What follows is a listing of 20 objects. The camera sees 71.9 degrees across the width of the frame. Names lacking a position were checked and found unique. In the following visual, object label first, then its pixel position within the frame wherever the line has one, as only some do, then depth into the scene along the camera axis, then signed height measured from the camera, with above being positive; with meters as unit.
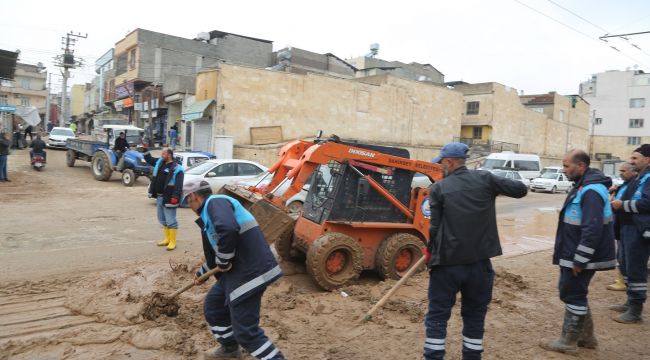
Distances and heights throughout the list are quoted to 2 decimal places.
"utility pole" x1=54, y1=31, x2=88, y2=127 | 46.66 +8.96
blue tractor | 17.18 -0.73
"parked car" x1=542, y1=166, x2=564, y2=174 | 28.93 +0.12
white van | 28.45 +0.39
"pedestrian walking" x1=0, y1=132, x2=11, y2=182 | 15.28 -0.54
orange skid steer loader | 6.11 -0.73
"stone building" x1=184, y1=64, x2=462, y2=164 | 26.08 +3.37
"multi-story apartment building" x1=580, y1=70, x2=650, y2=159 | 59.69 +8.85
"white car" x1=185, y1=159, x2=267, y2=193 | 13.46 -0.57
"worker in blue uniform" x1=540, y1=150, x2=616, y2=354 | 4.03 -0.63
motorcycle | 19.31 -0.84
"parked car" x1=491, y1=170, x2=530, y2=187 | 23.95 -0.21
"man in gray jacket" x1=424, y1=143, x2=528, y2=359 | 3.51 -0.64
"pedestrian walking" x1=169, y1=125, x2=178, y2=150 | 30.27 +0.98
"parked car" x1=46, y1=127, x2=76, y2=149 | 28.83 +0.29
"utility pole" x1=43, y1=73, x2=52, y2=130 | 53.37 +4.80
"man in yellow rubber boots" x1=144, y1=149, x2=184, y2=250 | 7.85 -0.69
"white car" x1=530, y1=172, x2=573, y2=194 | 27.66 -0.71
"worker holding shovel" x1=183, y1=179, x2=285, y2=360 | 3.44 -0.83
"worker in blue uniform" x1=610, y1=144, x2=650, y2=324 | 5.13 -0.68
